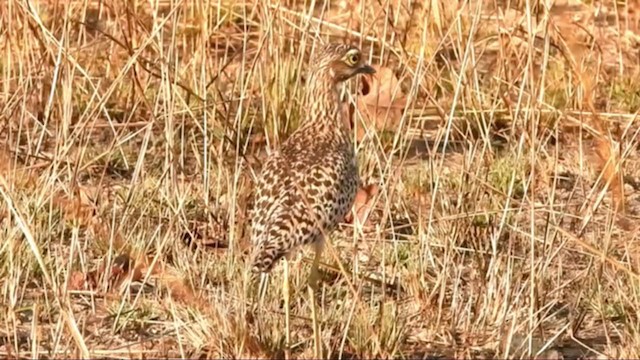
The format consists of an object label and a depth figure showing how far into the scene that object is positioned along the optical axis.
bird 9.44
